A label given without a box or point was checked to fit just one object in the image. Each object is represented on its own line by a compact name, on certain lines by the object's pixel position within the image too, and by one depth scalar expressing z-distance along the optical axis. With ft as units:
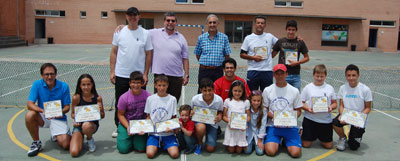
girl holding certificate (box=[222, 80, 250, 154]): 16.37
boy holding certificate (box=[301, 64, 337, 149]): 17.25
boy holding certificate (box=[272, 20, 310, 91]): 19.51
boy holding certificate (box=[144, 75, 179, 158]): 16.15
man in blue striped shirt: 19.38
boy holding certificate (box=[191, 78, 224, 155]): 16.34
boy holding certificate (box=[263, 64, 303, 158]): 16.28
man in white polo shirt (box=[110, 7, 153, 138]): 17.26
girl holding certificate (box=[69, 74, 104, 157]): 15.99
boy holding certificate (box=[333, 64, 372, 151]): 17.07
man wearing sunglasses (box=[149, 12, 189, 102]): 17.97
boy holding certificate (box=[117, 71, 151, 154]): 16.24
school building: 108.47
